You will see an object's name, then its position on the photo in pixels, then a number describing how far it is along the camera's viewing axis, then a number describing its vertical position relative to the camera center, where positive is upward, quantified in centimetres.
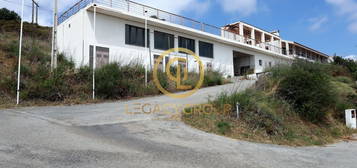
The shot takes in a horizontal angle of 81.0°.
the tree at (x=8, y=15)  2804 +1045
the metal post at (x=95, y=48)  1500 +306
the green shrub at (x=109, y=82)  1149 +49
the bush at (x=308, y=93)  833 -10
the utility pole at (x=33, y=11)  3074 +1220
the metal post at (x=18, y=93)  955 -9
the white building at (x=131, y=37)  1522 +476
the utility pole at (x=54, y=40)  1217 +306
